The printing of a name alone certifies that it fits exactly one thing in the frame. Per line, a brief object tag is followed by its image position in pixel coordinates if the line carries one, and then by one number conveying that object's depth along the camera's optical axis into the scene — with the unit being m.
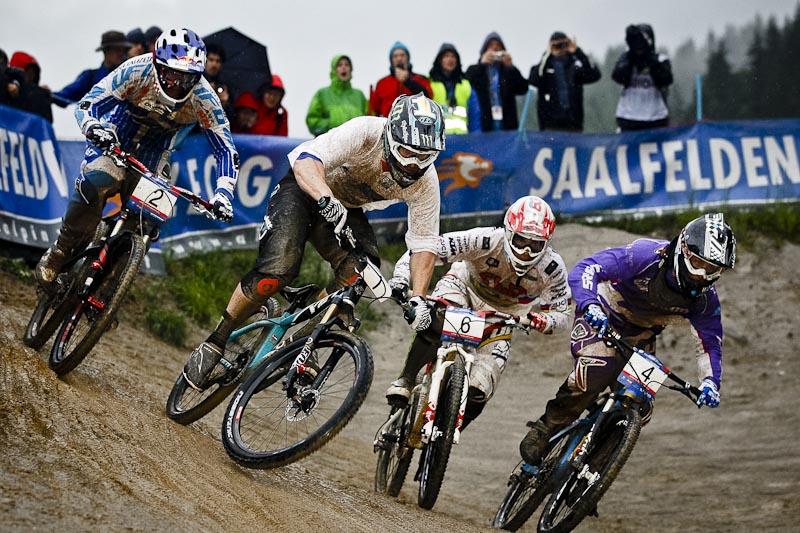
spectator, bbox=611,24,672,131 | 14.06
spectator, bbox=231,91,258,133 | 12.98
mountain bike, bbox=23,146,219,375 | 7.57
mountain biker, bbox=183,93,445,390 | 7.10
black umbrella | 13.23
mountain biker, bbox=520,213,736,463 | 7.38
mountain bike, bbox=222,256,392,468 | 6.62
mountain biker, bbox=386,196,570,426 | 7.83
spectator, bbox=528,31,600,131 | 13.80
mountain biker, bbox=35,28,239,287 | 7.64
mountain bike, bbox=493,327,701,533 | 7.30
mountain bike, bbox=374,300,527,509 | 7.37
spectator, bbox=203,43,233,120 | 12.39
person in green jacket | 13.01
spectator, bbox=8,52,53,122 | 11.91
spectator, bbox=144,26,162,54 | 12.47
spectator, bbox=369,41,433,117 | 13.12
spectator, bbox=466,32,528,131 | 13.85
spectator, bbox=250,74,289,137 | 13.12
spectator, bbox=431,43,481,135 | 13.52
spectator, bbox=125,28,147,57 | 12.09
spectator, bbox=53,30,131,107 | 11.82
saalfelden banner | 11.63
